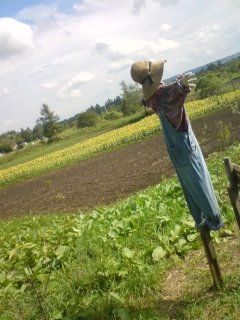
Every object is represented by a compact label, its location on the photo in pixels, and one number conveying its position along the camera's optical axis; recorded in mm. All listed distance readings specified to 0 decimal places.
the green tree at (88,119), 82938
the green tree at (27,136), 115688
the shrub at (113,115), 80688
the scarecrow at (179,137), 3564
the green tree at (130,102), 75875
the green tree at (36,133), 112775
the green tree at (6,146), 91625
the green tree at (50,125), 77062
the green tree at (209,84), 33906
